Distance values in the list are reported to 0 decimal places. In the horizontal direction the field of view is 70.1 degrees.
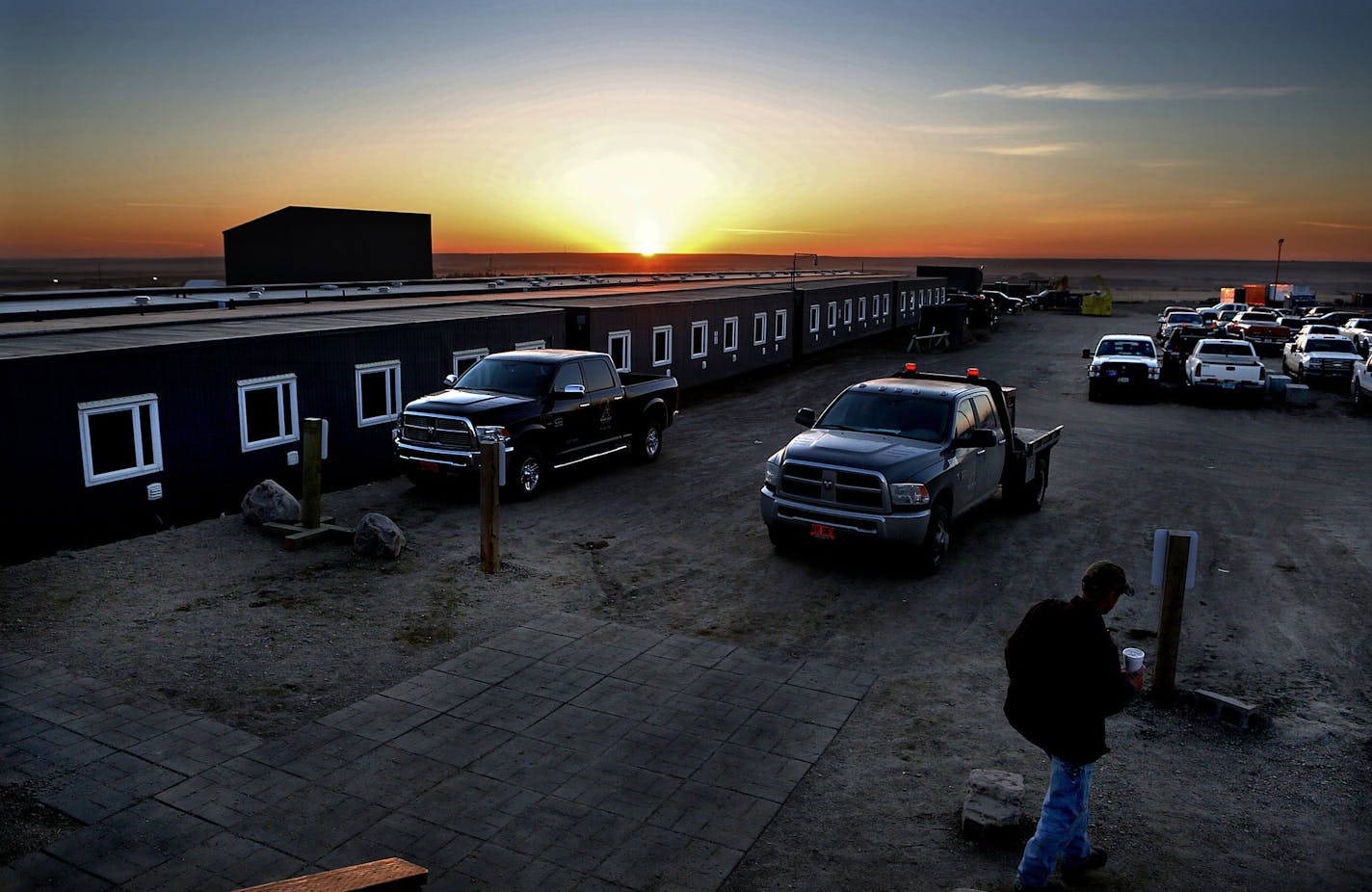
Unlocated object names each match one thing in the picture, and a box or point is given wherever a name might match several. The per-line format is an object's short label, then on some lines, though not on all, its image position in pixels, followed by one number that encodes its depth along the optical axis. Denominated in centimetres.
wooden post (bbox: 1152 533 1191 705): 846
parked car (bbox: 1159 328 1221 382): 3150
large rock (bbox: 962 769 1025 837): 627
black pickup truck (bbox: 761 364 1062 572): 1145
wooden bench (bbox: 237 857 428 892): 479
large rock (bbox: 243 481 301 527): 1335
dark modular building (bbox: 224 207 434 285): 4903
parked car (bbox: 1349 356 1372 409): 2725
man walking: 535
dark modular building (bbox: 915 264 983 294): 7369
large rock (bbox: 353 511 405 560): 1209
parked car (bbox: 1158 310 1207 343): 4669
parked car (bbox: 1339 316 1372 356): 3887
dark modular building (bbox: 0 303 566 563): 1214
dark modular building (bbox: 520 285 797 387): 2373
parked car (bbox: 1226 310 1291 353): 4416
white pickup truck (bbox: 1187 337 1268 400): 2802
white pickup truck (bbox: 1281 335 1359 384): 3095
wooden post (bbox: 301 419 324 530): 1276
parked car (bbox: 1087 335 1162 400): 2831
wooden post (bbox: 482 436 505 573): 1170
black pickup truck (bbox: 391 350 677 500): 1491
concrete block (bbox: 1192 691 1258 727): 802
